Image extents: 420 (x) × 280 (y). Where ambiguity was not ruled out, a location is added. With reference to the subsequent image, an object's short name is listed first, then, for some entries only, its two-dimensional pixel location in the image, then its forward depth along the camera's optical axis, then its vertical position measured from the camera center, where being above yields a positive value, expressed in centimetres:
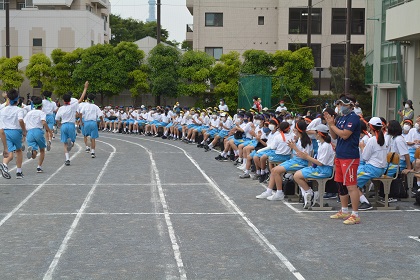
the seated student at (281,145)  1466 -91
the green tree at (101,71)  4588 +229
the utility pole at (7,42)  5059 +475
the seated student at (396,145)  1255 -77
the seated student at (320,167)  1205 -116
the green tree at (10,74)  4859 +217
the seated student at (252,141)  1788 -103
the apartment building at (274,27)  5203 +627
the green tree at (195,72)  4400 +219
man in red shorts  1070 -71
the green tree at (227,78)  4316 +180
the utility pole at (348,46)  3294 +299
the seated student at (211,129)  2641 -104
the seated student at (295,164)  1294 -118
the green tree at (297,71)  4347 +230
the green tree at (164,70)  4397 +239
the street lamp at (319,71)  4895 +267
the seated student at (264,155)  1553 -124
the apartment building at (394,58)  2578 +228
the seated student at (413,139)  1441 -75
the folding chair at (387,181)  1223 -142
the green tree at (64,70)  4709 +241
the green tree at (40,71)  4738 +233
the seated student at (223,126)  2358 -82
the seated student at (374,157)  1211 -96
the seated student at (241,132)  1962 -92
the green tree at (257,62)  4423 +293
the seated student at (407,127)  1535 -50
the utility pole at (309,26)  4450 +545
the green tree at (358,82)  4369 +163
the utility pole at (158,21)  4691 +605
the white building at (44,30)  5800 +649
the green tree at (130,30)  8862 +1021
